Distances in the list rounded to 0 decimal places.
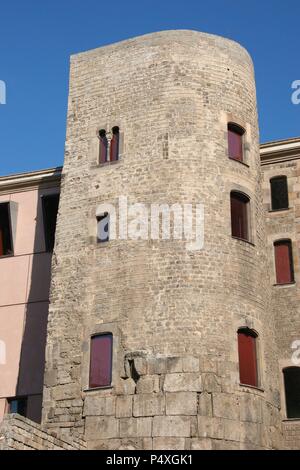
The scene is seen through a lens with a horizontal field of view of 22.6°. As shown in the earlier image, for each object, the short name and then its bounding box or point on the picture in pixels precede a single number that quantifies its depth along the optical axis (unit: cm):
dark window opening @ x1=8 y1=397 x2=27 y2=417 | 2338
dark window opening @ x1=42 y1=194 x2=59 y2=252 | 2550
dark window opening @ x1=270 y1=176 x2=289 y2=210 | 2464
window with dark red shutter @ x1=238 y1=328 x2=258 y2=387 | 1953
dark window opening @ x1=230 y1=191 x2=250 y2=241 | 2145
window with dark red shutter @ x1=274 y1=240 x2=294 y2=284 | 2350
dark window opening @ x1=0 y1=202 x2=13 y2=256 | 2612
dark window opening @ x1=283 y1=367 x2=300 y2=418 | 2158
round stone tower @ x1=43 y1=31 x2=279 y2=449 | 1859
